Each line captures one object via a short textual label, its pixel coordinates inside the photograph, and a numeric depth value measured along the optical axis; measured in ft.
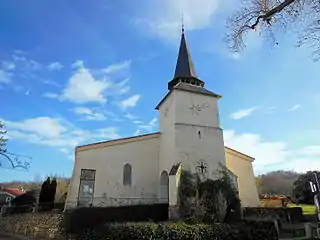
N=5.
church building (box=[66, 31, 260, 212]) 68.49
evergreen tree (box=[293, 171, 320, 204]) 120.67
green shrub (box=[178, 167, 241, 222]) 56.44
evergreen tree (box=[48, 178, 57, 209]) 88.63
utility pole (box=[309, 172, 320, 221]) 66.88
